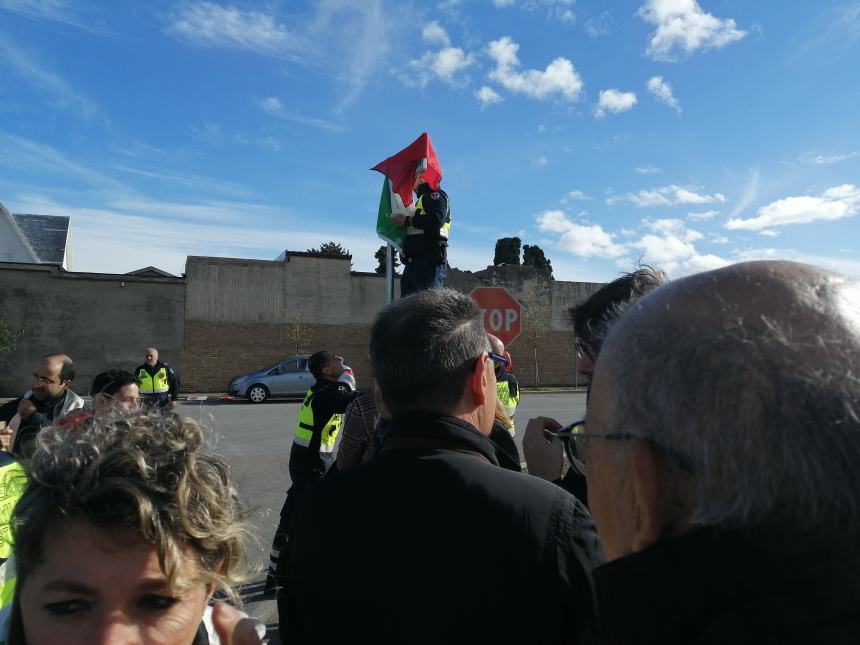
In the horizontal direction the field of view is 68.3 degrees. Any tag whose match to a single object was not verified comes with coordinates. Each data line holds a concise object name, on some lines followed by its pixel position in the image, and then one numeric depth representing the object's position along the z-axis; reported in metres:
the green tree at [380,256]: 45.29
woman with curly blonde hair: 1.46
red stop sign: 5.45
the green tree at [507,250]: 49.78
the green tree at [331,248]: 51.81
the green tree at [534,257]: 50.22
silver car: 20.42
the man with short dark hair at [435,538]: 1.53
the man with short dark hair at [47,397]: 4.61
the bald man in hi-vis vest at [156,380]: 10.03
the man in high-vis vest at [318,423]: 5.09
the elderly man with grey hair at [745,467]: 0.80
